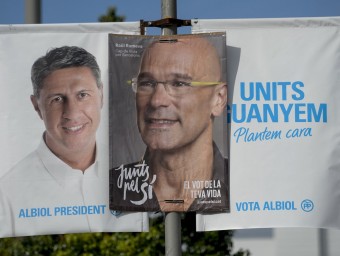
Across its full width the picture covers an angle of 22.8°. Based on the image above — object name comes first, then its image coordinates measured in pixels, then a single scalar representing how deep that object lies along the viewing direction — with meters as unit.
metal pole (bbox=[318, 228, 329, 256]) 13.56
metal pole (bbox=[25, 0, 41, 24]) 8.92
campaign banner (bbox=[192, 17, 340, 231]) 6.68
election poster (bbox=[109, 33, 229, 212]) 6.68
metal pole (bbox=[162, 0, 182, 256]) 6.55
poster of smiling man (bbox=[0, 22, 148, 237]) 6.67
